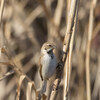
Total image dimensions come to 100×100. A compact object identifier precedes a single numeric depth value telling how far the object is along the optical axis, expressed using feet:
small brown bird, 16.78
